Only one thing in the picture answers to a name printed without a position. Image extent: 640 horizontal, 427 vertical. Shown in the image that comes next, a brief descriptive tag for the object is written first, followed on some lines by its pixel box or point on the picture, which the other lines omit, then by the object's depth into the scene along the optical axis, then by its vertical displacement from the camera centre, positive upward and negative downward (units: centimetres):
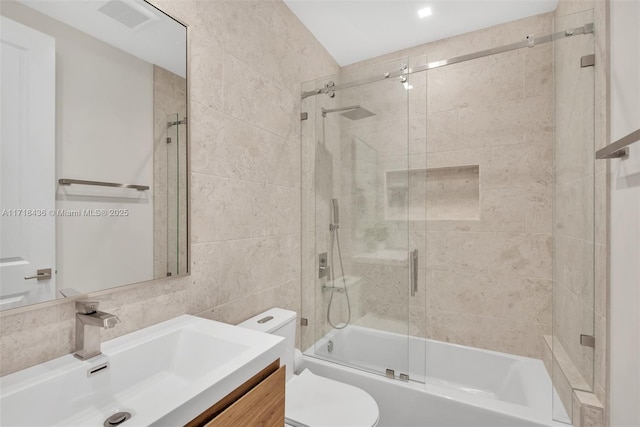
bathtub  158 -102
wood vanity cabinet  77 -53
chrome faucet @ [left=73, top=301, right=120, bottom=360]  88 -34
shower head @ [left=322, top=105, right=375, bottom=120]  194 +65
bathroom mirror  81 +21
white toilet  142 -95
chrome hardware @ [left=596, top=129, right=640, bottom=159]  94 +23
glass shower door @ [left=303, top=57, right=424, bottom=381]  188 -10
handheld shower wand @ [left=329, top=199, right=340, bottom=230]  207 +0
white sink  71 -45
